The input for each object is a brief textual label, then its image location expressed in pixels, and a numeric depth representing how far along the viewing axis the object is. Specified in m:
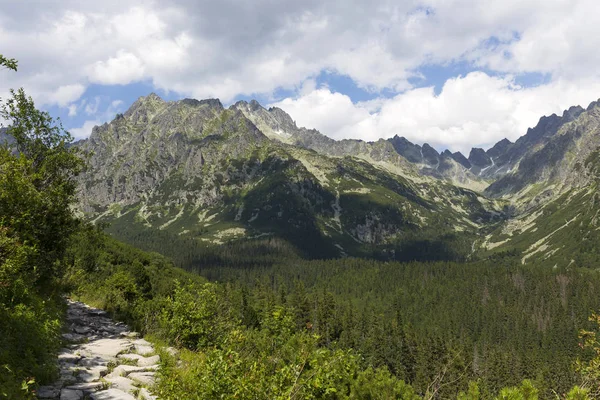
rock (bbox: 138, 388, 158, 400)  13.19
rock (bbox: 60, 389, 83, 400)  11.99
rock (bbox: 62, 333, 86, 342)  19.70
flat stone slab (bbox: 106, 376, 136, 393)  13.86
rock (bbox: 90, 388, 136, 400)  12.65
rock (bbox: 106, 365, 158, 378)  15.25
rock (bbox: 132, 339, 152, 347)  20.68
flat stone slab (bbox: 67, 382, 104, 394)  12.95
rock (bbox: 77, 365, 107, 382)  14.16
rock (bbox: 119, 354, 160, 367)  17.32
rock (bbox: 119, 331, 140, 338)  22.65
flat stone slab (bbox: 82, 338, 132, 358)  18.18
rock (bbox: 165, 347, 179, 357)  18.74
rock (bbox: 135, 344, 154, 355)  19.15
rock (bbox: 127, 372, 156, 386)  14.80
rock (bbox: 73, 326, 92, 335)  21.50
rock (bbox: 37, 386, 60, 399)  11.86
